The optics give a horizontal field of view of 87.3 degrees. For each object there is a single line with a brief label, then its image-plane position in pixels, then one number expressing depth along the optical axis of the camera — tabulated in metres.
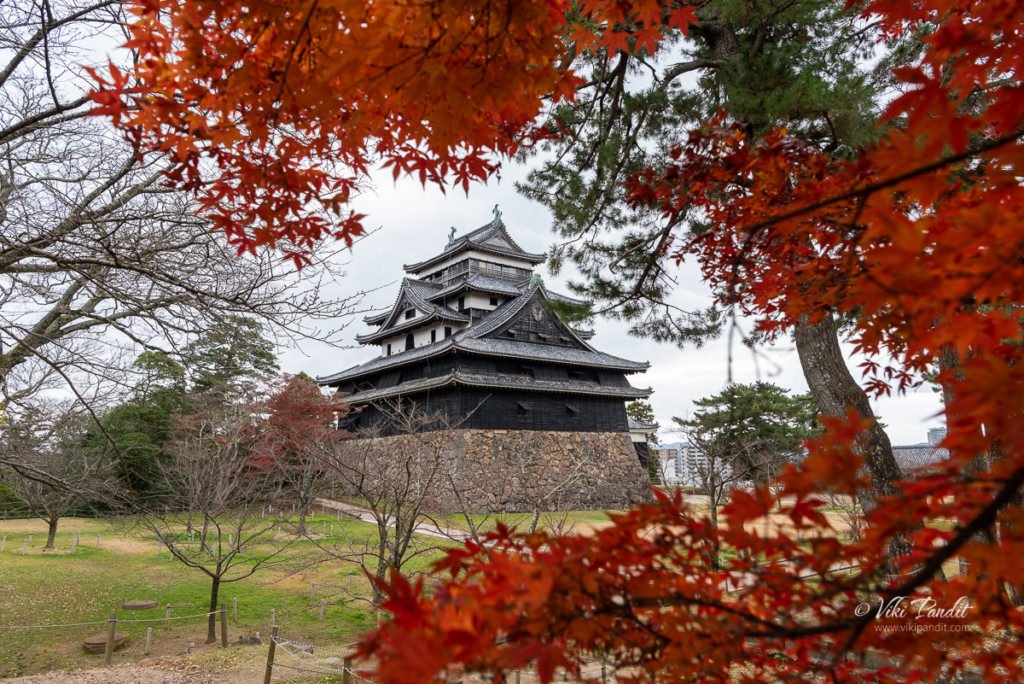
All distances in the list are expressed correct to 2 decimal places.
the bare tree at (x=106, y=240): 3.56
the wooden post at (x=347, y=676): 5.35
